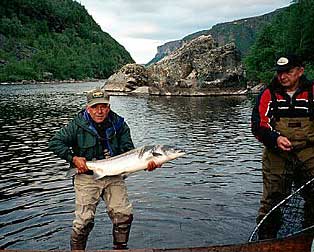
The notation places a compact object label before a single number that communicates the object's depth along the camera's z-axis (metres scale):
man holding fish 4.59
